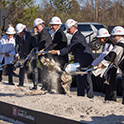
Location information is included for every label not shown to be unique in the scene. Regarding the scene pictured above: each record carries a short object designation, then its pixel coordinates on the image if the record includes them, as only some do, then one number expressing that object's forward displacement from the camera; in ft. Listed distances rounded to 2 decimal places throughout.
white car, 106.03
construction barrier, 25.06
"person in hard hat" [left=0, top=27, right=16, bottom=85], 49.23
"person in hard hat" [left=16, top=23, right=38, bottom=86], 43.87
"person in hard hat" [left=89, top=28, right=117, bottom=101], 32.94
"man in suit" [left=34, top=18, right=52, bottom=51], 41.65
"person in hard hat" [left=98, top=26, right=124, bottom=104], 29.83
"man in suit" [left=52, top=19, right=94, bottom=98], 35.75
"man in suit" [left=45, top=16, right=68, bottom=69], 38.29
